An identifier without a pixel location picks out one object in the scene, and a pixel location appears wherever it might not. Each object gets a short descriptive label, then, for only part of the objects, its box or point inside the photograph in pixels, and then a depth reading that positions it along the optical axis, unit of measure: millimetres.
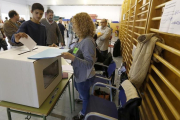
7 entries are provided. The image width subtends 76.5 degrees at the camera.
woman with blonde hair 1072
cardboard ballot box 709
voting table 813
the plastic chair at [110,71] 1674
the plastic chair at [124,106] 788
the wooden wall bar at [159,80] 805
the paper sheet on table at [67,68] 1495
